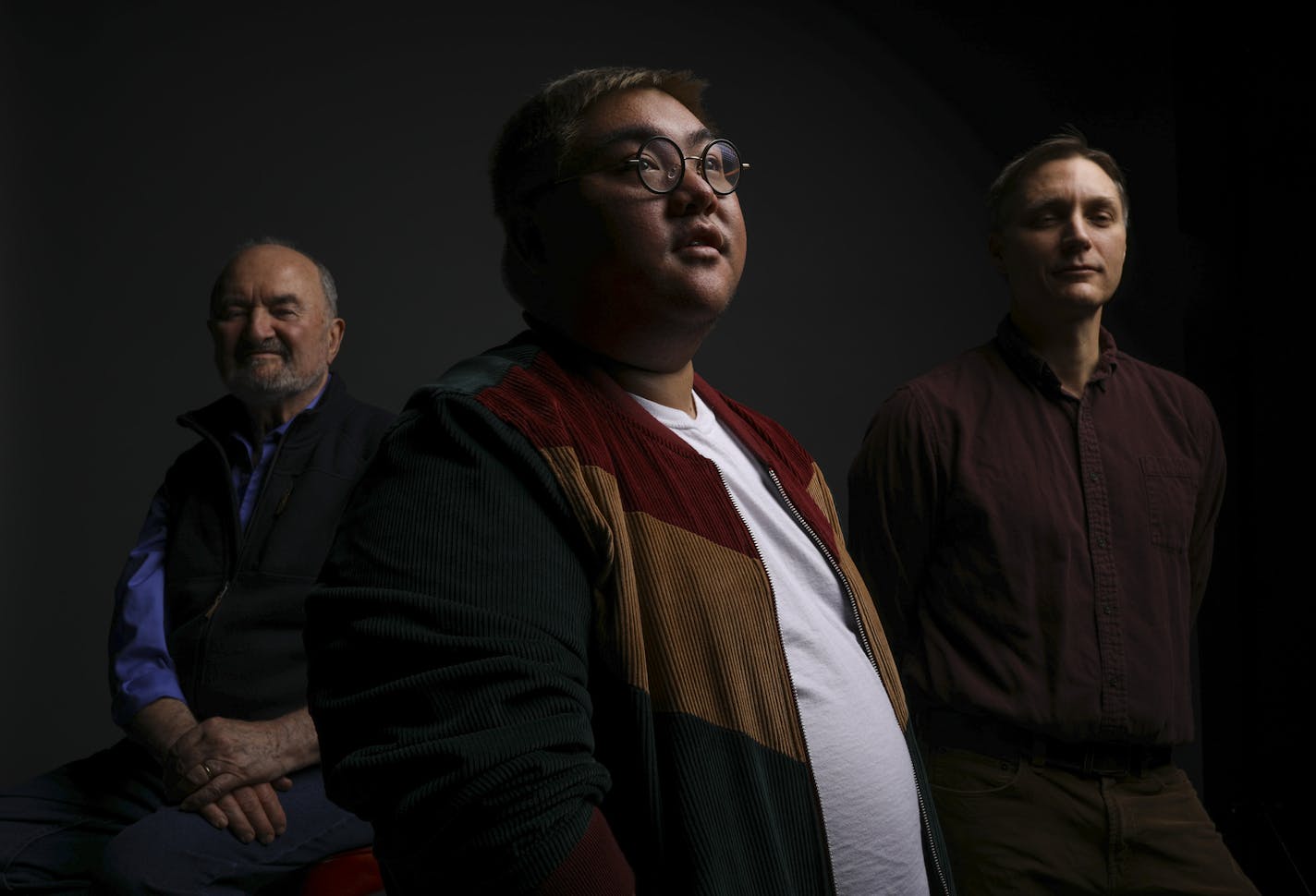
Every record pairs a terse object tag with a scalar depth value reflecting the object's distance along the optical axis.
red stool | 1.74
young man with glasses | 0.79
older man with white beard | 1.76
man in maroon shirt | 1.67
